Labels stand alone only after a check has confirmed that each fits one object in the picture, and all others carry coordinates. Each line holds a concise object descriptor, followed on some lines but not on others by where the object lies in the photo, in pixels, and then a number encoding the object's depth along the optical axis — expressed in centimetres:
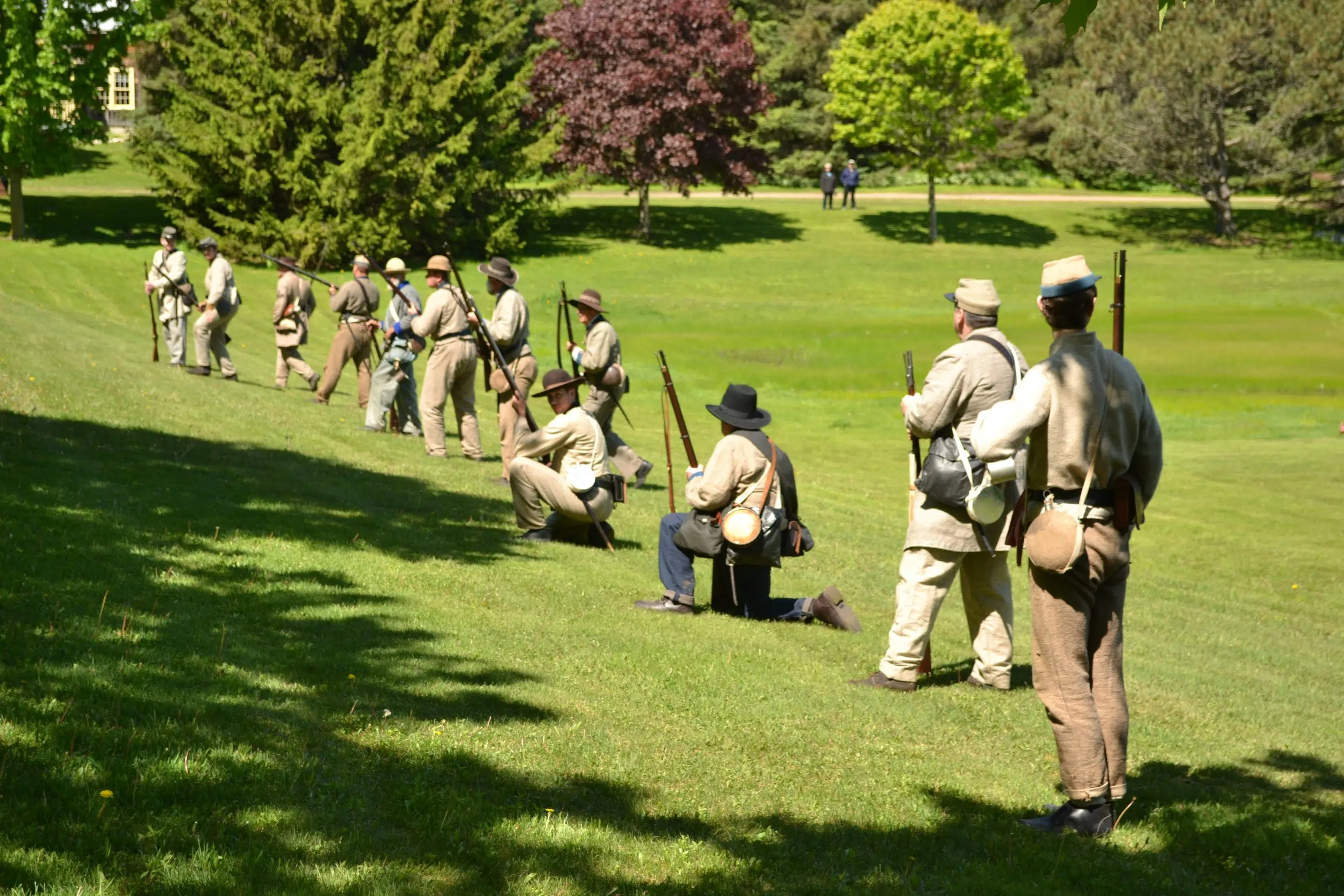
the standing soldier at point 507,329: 1472
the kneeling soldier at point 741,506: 942
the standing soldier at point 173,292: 2086
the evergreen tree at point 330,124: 4238
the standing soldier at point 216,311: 2011
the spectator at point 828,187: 6356
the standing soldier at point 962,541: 763
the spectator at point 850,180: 6359
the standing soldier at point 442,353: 1579
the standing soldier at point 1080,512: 573
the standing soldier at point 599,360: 1421
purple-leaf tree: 5034
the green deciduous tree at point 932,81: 5550
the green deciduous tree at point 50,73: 3844
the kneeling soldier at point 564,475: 1175
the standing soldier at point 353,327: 1938
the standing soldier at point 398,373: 1725
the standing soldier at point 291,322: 2056
